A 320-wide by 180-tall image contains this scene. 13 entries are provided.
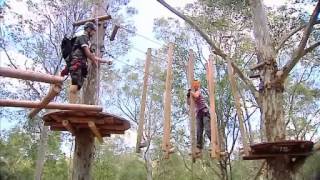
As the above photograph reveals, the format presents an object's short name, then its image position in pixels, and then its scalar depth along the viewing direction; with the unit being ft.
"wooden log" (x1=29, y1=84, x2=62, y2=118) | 9.49
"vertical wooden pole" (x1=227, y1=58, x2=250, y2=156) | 17.33
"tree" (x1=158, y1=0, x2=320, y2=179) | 20.93
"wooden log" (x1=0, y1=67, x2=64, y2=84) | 8.00
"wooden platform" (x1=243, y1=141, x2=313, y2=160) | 17.77
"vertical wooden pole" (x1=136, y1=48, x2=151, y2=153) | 16.44
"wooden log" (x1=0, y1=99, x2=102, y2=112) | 10.52
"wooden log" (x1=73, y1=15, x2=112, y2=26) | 20.12
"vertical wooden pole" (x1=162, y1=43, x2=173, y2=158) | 15.81
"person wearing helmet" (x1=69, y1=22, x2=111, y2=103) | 15.79
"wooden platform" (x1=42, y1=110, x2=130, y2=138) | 16.06
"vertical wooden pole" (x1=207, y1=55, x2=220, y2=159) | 16.05
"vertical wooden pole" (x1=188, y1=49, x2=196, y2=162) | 16.20
